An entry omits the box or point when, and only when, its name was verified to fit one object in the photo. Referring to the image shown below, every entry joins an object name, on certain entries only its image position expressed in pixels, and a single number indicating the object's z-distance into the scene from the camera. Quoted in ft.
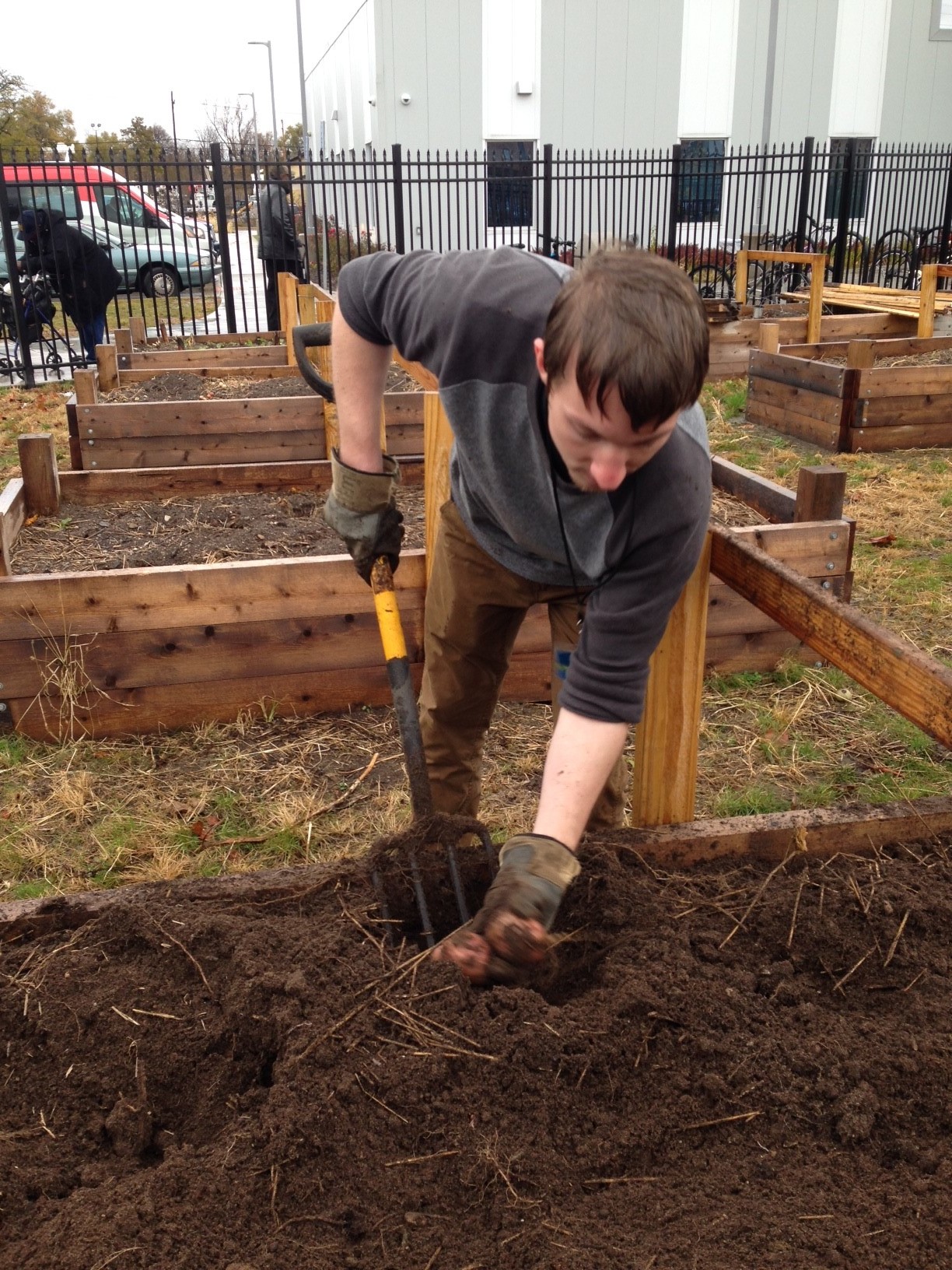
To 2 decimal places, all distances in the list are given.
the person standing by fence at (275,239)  46.91
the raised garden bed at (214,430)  21.97
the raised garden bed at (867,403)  27.40
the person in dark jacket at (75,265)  41.50
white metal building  78.23
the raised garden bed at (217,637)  13.23
